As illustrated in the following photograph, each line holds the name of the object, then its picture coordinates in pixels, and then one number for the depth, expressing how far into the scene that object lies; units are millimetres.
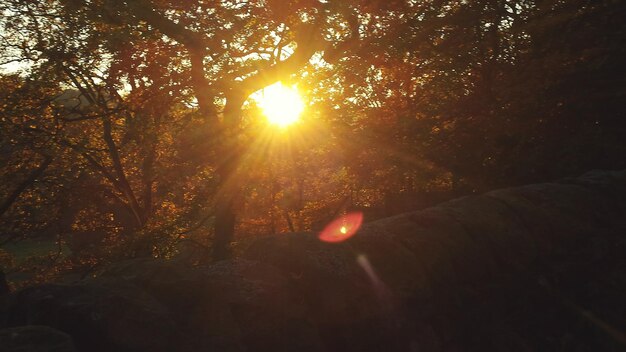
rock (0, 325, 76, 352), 2606
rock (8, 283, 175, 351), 3068
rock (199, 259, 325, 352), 3600
